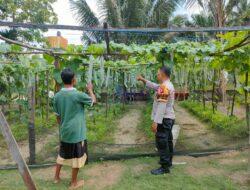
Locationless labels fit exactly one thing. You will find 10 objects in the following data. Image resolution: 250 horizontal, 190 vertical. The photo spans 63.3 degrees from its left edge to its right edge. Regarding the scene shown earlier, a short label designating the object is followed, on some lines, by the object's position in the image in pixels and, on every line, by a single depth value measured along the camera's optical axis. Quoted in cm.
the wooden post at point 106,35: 260
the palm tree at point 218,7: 756
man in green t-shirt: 262
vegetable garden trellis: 303
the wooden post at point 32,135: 343
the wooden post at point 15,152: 181
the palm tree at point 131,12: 1049
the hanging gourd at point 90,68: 299
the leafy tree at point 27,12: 854
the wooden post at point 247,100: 401
